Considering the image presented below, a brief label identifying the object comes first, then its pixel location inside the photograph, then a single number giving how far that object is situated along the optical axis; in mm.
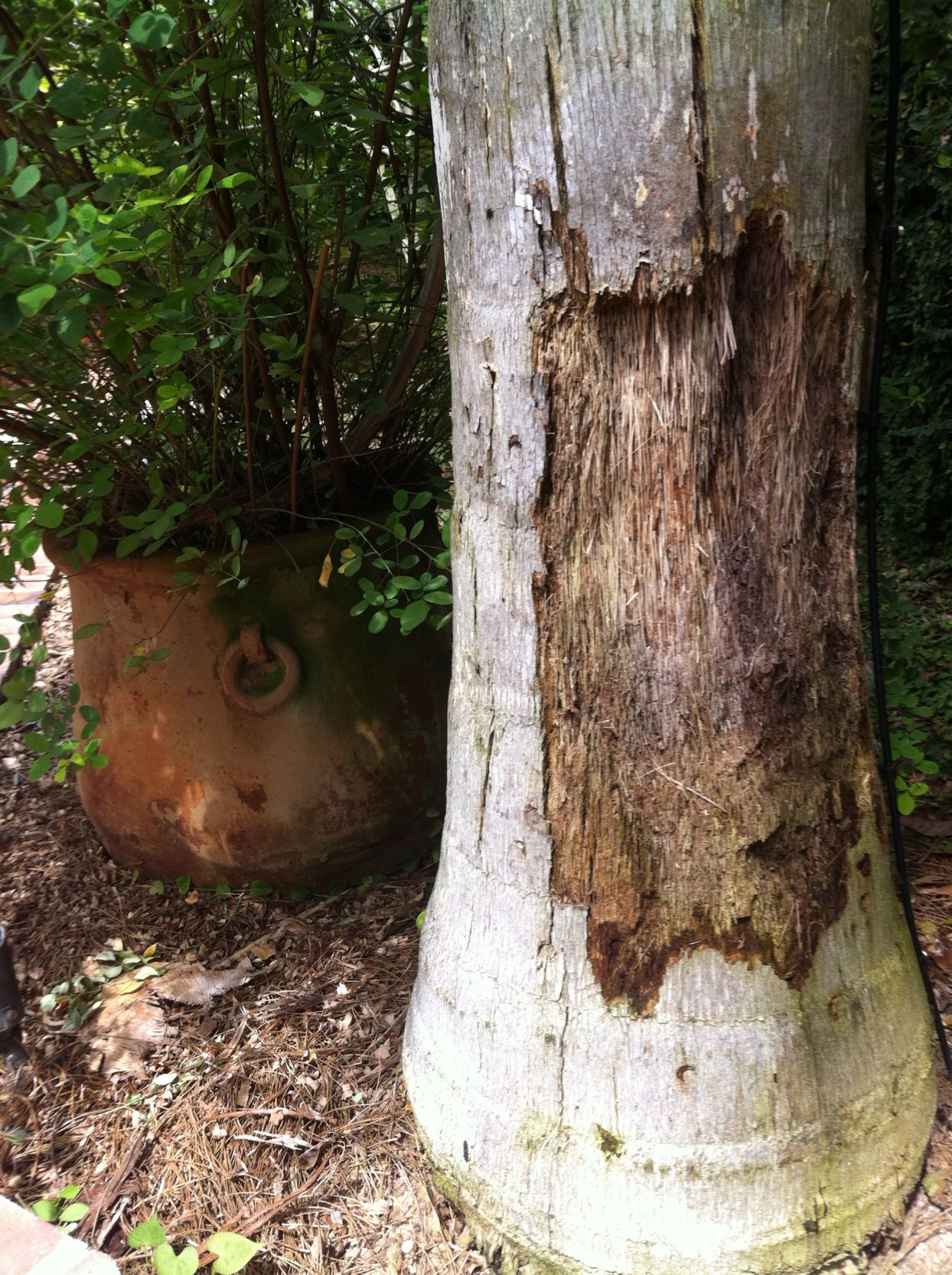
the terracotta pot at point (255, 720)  2389
